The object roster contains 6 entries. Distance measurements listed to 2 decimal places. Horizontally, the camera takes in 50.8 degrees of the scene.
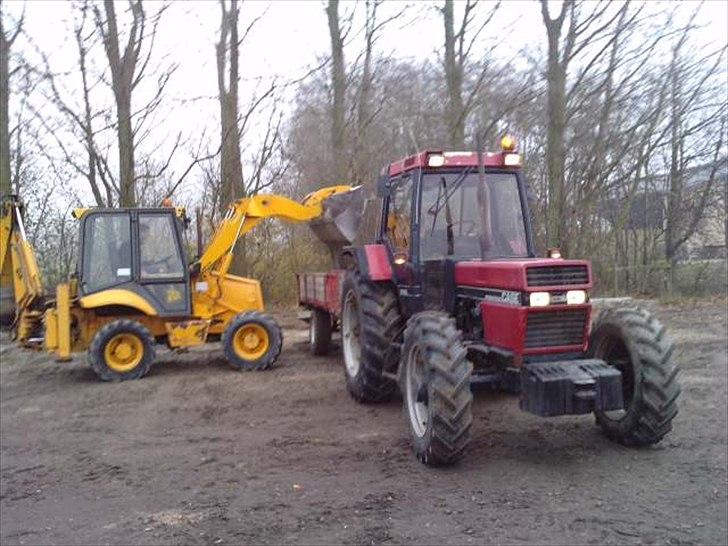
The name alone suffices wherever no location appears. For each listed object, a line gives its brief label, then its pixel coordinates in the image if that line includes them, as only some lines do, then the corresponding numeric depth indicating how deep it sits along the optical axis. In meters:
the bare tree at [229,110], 17.28
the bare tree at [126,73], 15.63
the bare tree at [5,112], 14.59
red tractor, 5.55
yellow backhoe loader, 9.88
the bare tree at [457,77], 17.14
